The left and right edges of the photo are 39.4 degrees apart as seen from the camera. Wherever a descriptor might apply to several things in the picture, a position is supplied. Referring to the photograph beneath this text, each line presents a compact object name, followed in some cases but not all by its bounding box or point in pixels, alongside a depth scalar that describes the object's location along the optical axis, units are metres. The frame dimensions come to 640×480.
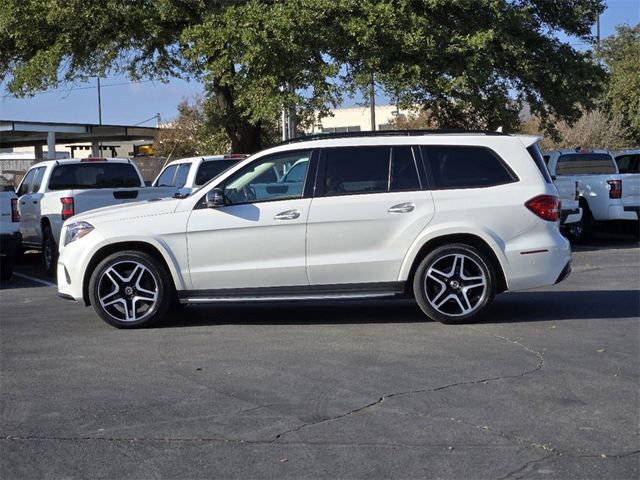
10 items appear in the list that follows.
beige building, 50.53
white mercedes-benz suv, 8.70
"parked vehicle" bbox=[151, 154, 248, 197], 15.45
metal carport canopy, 35.97
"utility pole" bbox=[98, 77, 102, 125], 66.59
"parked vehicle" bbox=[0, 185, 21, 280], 13.23
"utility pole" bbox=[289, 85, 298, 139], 18.61
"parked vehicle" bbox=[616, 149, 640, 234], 17.59
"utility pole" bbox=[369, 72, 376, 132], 18.50
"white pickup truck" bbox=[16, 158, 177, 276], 14.06
